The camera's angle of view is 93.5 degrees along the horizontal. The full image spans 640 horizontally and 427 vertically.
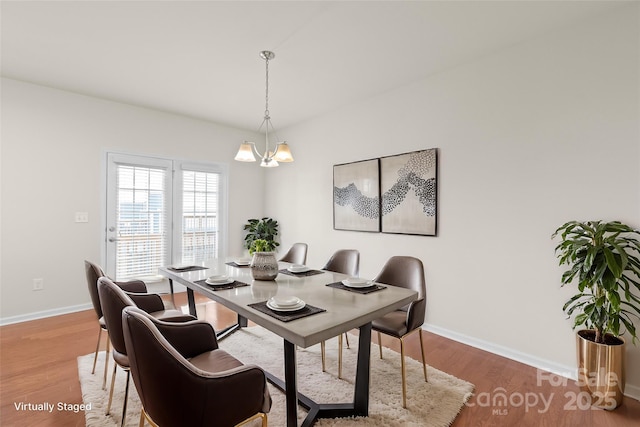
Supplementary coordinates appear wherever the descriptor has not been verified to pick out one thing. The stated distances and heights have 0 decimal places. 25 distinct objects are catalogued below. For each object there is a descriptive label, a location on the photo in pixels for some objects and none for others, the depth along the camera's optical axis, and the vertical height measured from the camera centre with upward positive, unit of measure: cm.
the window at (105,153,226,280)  408 +5
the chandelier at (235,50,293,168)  274 +58
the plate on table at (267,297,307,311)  156 -46
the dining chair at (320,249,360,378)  297 -46
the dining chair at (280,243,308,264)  349 -44
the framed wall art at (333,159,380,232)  375 +29
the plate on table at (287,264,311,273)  258 -45
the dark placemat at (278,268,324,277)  254 -48
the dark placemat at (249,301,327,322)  146 -48
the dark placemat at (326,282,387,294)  201 -49
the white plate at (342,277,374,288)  207 -46
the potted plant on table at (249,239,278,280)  228 -37
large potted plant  191 -55
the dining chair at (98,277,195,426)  158 -51
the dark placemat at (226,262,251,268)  284 -46
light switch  379 +0
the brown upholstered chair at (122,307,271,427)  108 -64
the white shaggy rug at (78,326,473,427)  182 -121
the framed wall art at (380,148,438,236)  321 +29
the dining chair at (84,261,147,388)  205 -47
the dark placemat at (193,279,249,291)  201 -47
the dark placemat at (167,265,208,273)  257 -45
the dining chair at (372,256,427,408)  207 -59
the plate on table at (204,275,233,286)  207 -44
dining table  143 -49
